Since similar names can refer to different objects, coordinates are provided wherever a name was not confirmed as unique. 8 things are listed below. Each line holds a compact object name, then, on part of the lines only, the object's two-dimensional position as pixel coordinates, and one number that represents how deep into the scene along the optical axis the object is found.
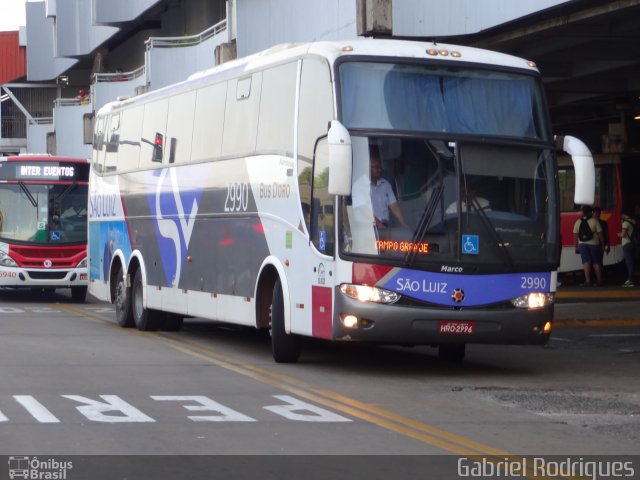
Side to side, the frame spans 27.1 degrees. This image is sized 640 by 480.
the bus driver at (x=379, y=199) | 13.65
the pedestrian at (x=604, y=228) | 30.11
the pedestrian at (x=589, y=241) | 30.02
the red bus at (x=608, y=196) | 33.06
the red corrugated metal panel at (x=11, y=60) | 73.69
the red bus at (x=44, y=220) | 28.38
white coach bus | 13.68
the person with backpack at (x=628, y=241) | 29.88
